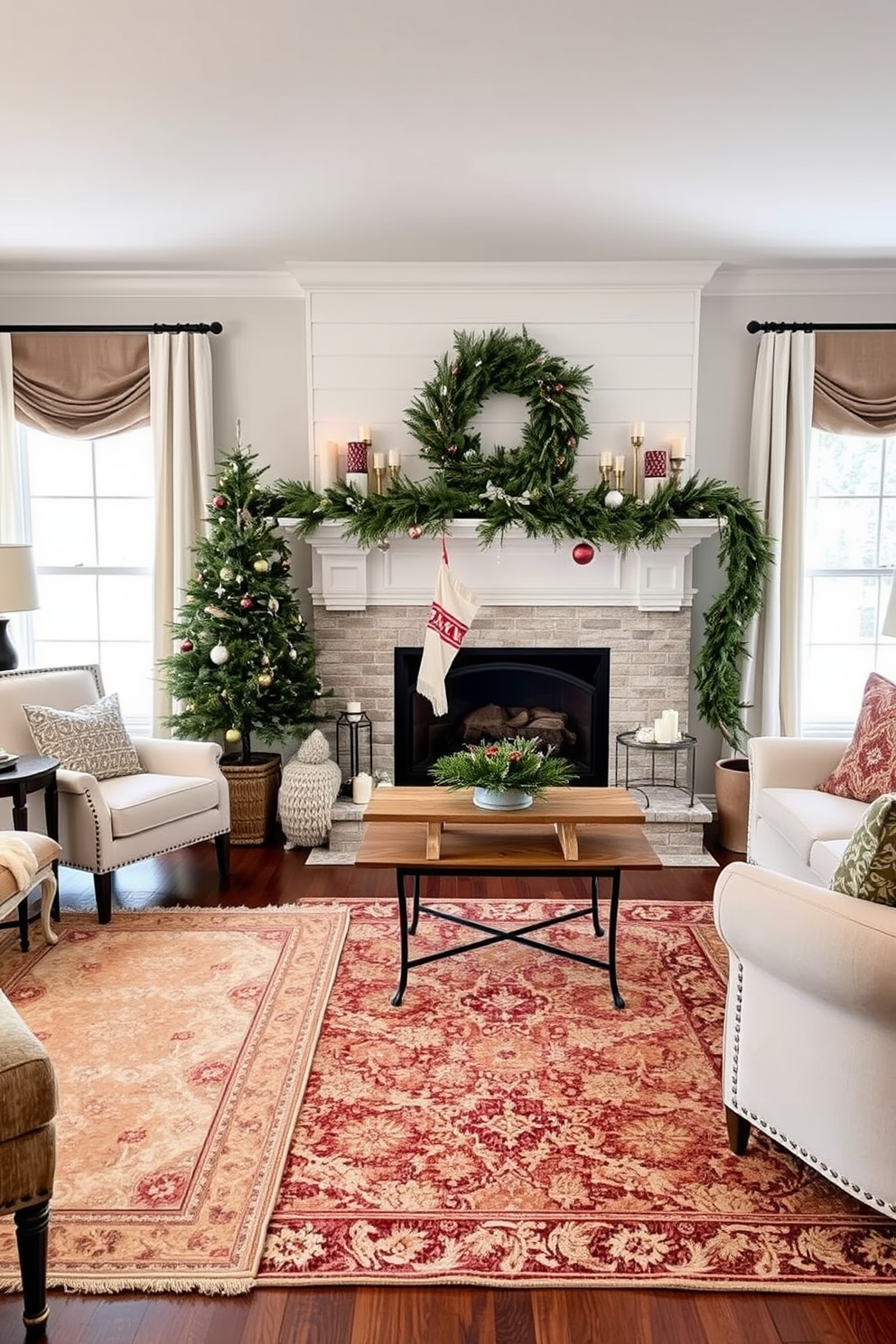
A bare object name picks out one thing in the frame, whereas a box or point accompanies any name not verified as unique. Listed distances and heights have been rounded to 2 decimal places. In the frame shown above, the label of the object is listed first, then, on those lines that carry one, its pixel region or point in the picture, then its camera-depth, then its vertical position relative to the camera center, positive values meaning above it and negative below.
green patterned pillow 2.01 -0.61
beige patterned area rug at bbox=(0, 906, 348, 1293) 2.01 -1.39
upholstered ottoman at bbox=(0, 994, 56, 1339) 1.71 -1.05
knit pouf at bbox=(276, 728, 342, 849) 4.62 -1.10
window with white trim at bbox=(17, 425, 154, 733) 5.23 +0.05
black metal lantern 5.02 -0.94
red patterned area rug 1.96 -1.39
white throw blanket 3.01 -0.92
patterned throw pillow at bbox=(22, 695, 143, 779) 3.89 -0.71
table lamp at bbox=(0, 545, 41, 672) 4.09 -0.07
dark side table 3.43 -0.80
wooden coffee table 2.97 -0.89
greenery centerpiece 3.13 -0.67
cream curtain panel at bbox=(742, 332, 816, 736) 4.87 +0.34
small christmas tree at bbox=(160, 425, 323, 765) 4.58 -0.31
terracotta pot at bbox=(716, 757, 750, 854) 4.65 -1.13
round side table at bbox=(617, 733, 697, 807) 4.66 -0.96
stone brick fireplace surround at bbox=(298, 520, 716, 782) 4.88 -0.22
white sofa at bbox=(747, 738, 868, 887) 3.20 -0.86
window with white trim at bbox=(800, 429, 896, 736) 5.11 -0.01
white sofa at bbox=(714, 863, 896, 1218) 1.90 -0.95
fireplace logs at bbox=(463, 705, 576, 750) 5.08 -0.82
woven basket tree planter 4.73 -1.14
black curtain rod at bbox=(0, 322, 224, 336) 4.96 +1.21
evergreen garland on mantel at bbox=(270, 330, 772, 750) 4.64 +0.37
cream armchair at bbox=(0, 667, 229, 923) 3.70 -0.93
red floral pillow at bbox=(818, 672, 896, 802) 3.48 -0.67
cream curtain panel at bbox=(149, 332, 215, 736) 4.96 +0.56
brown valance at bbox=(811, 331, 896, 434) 4.91 +0.98
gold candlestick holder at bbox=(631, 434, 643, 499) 4.76 +0.57
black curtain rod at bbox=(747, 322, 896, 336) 4.88 +1.22
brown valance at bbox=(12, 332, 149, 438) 5.02 +0.96
